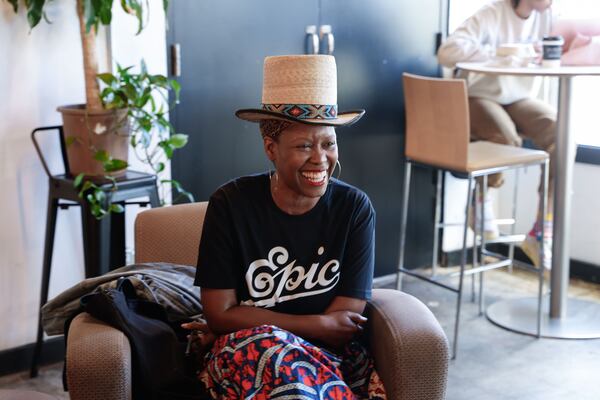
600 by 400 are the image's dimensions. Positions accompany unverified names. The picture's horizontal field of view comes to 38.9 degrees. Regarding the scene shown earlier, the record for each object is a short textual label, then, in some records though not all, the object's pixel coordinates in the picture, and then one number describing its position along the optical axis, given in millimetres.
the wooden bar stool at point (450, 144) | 3322
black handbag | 1862
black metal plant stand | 2912
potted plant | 2842
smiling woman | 1945
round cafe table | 3510
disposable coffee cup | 3453
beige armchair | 1751
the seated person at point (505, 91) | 3754
